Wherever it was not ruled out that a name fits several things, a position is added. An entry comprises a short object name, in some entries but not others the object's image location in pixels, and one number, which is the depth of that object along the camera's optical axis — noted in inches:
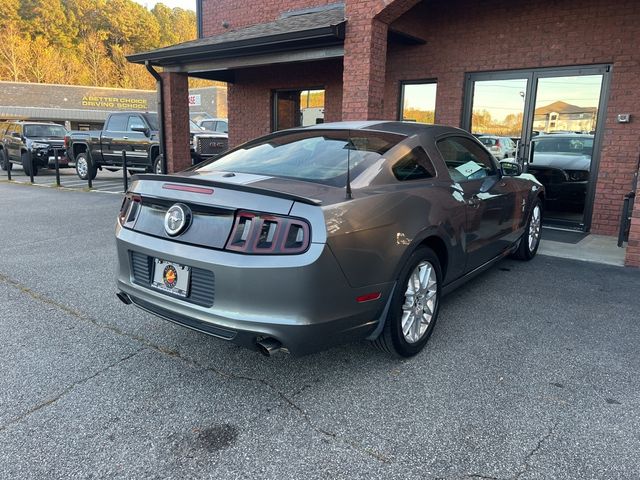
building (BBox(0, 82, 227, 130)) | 1504.7
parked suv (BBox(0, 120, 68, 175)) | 660.7
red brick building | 287.4
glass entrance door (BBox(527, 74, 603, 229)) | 305.3
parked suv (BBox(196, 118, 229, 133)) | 733.3
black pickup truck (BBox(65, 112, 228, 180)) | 523.2
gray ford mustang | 98.7
